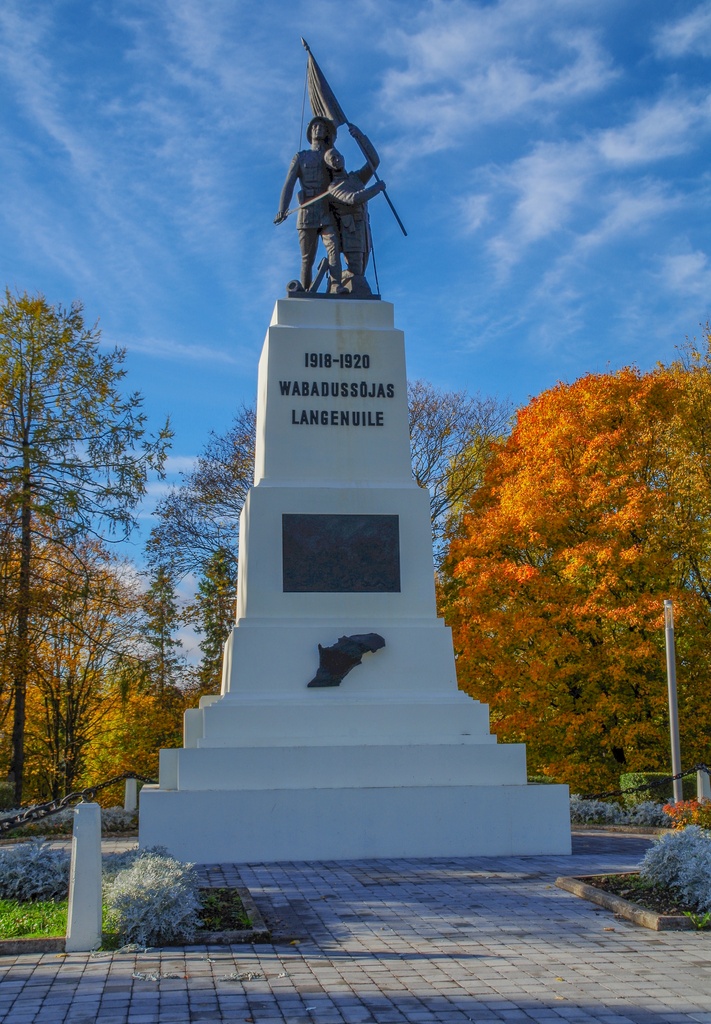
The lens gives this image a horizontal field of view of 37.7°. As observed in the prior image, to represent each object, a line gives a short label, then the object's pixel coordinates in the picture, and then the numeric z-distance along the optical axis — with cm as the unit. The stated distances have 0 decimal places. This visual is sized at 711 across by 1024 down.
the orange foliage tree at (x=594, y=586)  1953
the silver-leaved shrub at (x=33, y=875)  744
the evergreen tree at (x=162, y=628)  2622
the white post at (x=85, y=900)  592
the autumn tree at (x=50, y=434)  1816
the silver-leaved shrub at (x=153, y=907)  609
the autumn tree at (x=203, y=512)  2694
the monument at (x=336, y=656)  1012
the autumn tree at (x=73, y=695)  2384
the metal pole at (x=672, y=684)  1548
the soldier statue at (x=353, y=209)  1370
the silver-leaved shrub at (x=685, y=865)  698
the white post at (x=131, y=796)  1653
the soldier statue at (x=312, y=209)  1383
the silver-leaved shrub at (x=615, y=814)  1342
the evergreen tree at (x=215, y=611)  2569
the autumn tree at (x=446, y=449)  2706
